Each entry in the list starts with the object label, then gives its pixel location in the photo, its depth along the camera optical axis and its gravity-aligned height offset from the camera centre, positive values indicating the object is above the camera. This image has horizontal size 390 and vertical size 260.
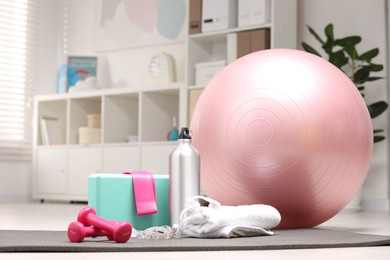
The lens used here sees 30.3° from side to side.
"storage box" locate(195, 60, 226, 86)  5.13 +0.61
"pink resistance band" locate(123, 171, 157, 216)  2.50 -0.13
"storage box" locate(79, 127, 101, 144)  5.89 +0.16
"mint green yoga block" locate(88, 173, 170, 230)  2.46 -0.15
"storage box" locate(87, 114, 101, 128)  5.92 +0.29
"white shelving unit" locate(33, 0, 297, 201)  5.23 +0.29
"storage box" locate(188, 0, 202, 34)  5.27 +1.02
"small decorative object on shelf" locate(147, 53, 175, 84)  5.67 +0.69
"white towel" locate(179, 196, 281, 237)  2.23 -0.20
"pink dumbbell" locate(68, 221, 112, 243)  2.01 -0.22
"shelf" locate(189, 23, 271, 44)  4.96 +0.87
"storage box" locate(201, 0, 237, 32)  5.12 +1.01
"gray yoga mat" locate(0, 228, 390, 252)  1.86 -0.25
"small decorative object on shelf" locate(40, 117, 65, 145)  6.16 +0.20
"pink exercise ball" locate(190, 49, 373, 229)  2.54 +0.06
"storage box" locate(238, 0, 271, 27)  4.93 +0.99
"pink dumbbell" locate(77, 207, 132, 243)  2.01 -0.20
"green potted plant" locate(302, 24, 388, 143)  4.72 +0.65
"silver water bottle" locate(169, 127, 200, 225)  2.43 -0.08
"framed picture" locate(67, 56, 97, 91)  6.20 +0.75
